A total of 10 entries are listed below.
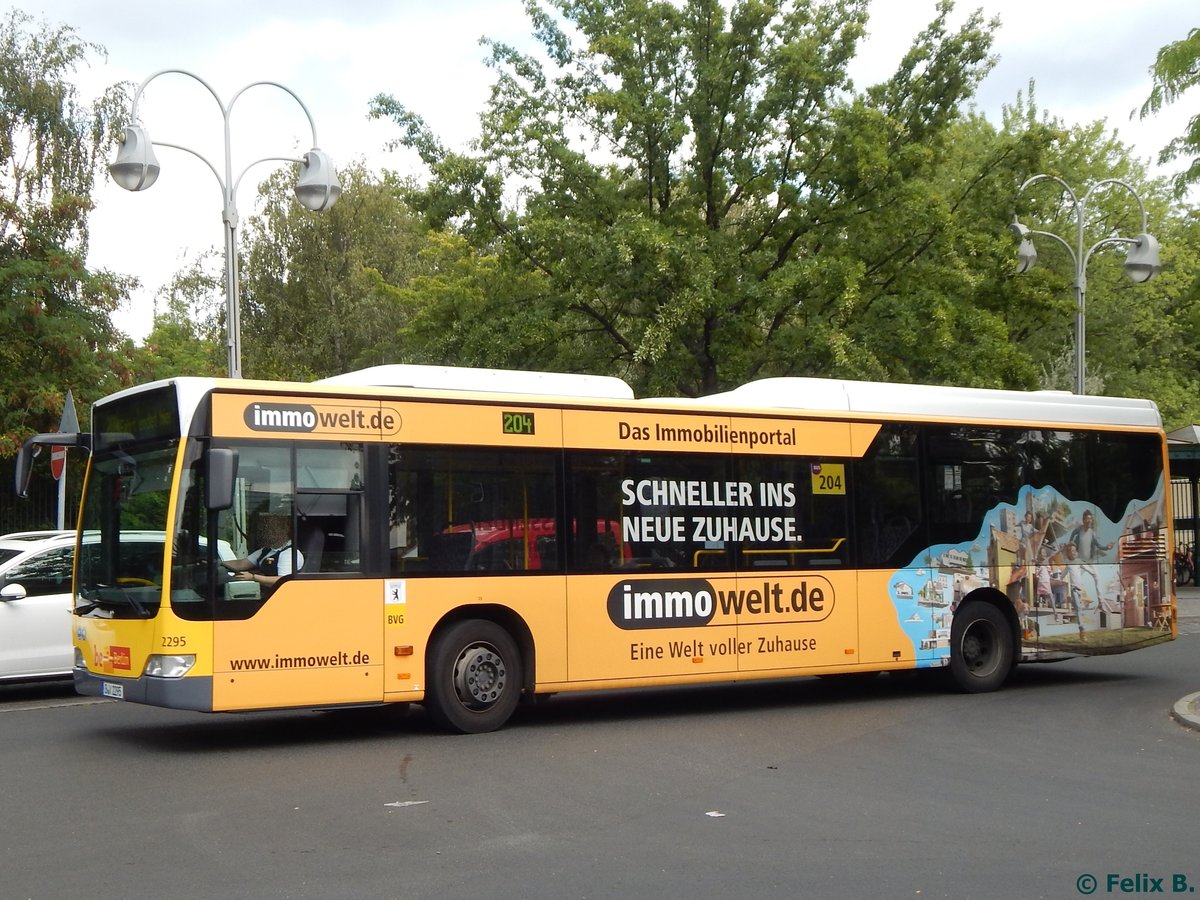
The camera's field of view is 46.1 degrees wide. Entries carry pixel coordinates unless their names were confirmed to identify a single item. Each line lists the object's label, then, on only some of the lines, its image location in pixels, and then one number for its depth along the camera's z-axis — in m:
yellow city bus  10.92
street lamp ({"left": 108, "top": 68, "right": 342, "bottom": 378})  17.73
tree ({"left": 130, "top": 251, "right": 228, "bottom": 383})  48.53
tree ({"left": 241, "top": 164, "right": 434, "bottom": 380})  47.66
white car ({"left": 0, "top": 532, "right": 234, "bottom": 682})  14.30
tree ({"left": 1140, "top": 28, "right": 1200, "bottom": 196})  13.10
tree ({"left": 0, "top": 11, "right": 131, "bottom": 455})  26.23
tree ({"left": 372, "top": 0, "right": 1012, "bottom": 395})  25.81
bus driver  10.91
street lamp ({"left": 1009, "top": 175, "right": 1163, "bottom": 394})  24.88
